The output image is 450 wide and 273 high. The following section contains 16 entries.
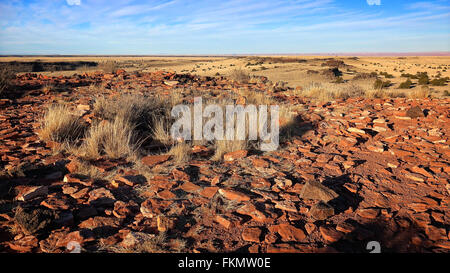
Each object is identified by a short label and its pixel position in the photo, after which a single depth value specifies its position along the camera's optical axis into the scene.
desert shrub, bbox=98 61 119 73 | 13.91
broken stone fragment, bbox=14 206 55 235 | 2.34
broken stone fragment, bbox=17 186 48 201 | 2.87
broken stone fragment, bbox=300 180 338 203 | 2.84
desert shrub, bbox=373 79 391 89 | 12.69
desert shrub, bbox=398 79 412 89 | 13.60
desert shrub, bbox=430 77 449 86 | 14.36
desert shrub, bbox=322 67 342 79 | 17.96
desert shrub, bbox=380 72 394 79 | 19.54
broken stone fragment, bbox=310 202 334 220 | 2.59
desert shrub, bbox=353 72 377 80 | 17.35
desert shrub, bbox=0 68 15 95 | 8.05
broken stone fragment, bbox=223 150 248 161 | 4.13
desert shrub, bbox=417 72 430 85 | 14.86
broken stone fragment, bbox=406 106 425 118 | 6.02
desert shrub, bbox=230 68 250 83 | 12.93
